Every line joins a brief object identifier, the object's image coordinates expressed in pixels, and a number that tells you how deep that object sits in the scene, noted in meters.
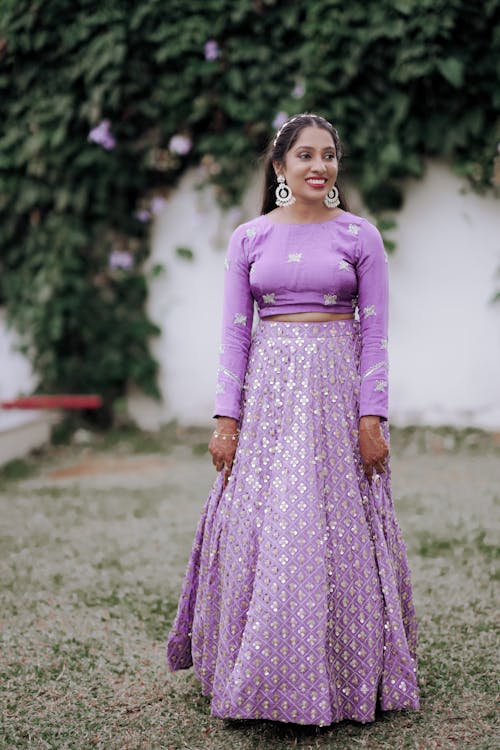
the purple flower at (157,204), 7.17
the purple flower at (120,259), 7.17
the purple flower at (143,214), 7.15
